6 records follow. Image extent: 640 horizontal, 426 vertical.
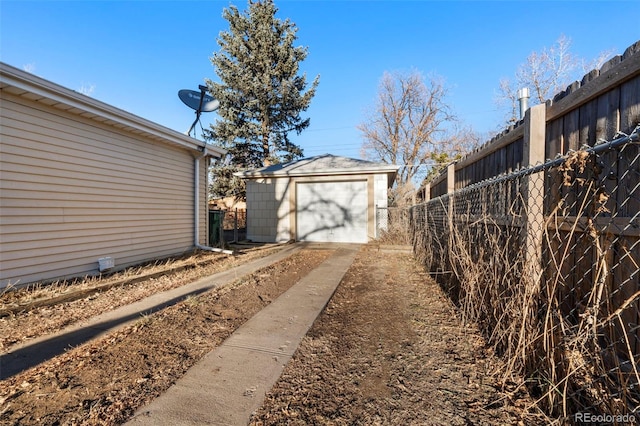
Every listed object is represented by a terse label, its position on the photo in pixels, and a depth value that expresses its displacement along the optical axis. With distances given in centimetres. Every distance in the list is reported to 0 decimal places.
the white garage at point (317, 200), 976
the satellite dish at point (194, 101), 893
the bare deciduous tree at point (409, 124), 2178
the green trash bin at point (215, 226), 938
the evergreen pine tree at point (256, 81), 1659
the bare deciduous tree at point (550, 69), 1429
